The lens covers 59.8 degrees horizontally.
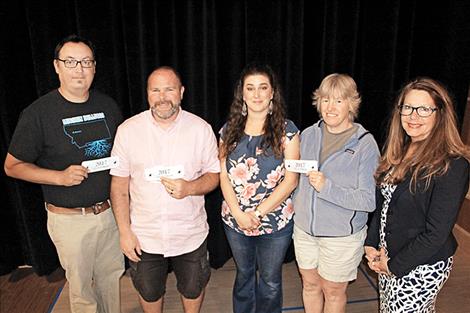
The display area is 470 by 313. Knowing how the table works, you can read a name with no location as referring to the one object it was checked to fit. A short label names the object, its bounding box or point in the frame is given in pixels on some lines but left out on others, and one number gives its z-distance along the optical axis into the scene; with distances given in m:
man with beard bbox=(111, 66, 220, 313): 2.16
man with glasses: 2.18
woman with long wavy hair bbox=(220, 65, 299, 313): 2.24
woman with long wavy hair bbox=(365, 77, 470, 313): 1.77
